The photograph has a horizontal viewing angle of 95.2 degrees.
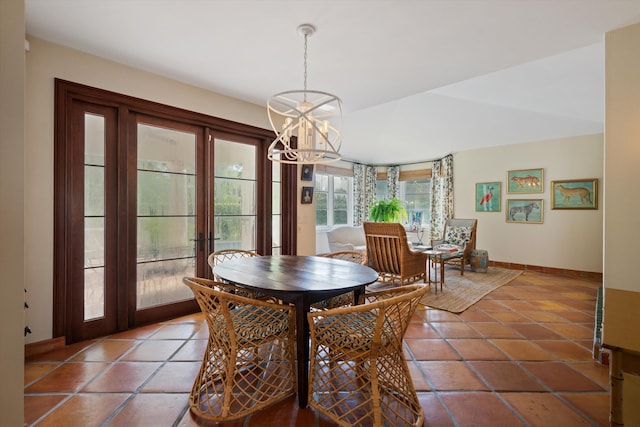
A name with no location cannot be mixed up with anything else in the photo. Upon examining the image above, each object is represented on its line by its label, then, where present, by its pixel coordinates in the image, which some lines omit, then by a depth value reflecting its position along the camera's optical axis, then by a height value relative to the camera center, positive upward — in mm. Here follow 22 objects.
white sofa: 5836 -525
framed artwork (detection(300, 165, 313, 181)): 4254 +591
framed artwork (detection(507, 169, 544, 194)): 5547 +634
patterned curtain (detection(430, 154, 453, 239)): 6744 +462
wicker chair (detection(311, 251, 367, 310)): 2352 -721
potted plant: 6805 +55
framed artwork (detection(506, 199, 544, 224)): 5543 +51
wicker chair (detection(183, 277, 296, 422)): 1631 -791
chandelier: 2043 +637
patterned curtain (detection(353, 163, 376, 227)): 7684 +609
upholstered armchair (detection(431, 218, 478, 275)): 5488 -473
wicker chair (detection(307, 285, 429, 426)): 1508 -778
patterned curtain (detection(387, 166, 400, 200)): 7941 +884
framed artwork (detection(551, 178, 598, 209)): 4988 +352
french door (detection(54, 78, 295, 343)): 2535 +39
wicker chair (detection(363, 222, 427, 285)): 3994 -582
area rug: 3671 -1116
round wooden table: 1687 -425
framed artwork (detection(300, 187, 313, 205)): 4262 +257
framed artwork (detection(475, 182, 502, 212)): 6051 +367
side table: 4414 -684
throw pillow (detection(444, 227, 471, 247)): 5703 -442
